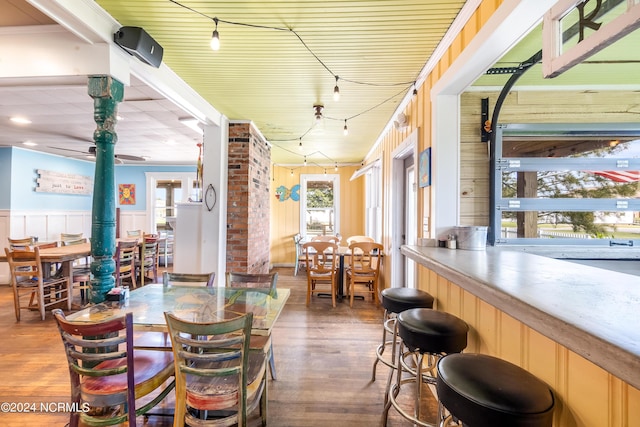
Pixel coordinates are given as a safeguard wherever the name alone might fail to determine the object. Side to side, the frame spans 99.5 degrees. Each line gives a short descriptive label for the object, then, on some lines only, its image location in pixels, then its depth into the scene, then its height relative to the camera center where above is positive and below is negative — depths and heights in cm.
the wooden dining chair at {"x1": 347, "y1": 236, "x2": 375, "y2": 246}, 493 -42
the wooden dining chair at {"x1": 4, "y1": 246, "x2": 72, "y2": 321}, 323 -85
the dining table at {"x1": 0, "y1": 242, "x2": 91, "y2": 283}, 336 -54
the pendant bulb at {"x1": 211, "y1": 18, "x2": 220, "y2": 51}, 167 +108
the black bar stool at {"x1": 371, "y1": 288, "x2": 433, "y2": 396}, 179 -56
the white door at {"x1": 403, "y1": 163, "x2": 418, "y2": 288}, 345 +6
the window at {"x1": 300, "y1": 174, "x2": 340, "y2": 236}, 649 +29
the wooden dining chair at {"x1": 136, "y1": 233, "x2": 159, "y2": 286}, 464 -77
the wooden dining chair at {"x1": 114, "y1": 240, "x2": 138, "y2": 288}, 402 -69
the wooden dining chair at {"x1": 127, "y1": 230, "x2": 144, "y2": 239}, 569 -41
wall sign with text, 516 +65
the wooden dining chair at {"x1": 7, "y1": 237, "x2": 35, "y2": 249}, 392 -44
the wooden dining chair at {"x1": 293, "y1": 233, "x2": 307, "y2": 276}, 566 -79
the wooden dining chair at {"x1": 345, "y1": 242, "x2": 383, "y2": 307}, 377 -77
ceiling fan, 423 +90
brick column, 354 +20
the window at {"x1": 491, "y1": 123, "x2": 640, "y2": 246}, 206 +27
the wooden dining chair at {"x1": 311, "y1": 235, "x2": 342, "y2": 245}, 513 -43
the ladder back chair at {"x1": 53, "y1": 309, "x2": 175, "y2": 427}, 123 -86
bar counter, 55 -24
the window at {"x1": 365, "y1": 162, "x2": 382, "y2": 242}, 460 +26
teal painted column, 185 +21
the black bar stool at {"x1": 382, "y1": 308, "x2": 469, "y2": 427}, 132 -58
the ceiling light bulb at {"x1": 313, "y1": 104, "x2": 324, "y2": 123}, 304 +120
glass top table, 155 -60
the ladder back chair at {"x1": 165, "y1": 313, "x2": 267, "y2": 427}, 123 -83
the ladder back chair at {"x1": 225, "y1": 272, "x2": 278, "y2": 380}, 213 -56
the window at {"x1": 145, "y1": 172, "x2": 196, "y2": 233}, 653 +53
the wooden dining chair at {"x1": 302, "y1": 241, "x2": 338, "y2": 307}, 380 -78
